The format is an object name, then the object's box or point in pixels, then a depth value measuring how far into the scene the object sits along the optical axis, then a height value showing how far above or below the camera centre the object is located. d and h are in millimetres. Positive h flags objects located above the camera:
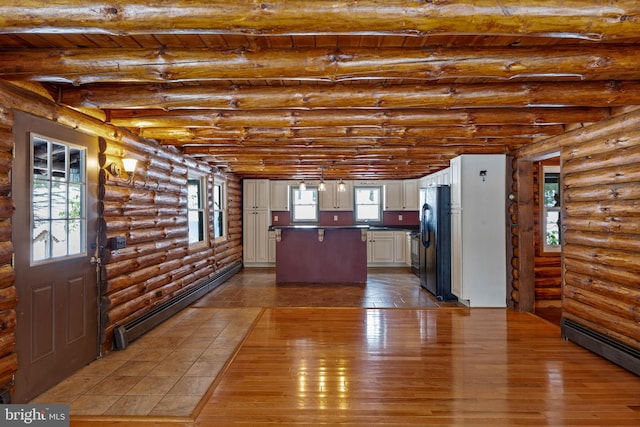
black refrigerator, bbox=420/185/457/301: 6590 -566
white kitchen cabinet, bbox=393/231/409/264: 10133 -967
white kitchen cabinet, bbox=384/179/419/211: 10461 +409
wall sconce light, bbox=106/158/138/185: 4133 +494
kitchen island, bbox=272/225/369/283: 8109 -936
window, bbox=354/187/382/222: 10672 +187
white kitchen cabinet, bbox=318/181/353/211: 10477 +355
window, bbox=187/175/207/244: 6832 +73
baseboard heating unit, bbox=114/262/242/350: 4242 -1368
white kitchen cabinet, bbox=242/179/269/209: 10180 +468
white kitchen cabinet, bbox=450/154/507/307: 6062 -319
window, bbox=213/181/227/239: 8188 +64
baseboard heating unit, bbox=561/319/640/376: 3558 -1396
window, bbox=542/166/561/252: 6258 +4
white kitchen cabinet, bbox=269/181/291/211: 10406 +448
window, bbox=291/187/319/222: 10617 +201
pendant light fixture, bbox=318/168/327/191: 8622 +588
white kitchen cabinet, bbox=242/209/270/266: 10195 -675
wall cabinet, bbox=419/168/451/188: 7141 +671
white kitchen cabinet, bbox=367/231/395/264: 10180 -966
